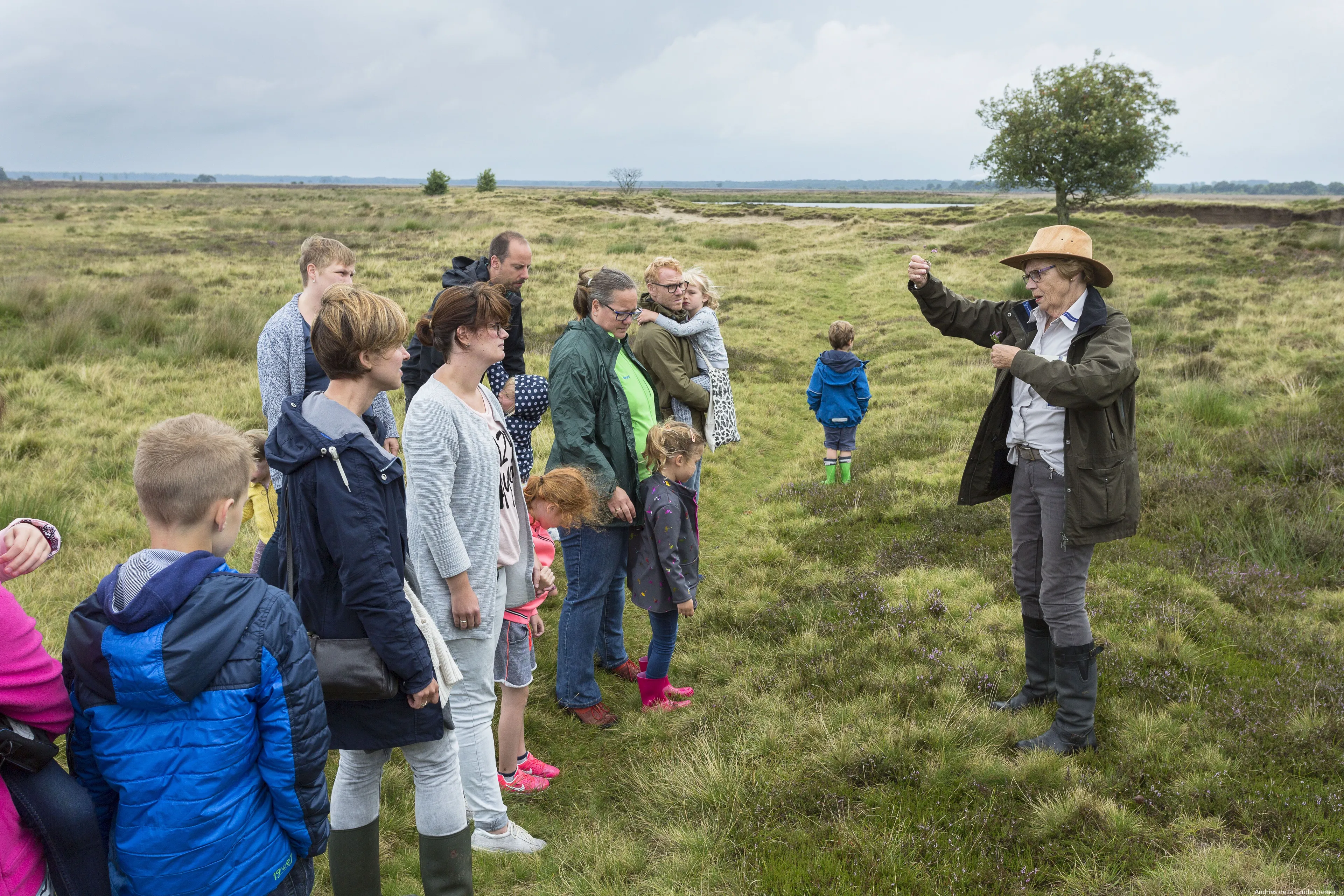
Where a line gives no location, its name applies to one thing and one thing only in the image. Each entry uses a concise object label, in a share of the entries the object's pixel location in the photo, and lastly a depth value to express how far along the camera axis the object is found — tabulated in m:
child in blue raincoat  7.44
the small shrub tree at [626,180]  74.62
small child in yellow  4.04
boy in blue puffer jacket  1.81
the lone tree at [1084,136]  35.97
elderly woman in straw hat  3.42
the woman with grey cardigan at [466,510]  2.83
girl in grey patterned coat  4.03
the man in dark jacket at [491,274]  4.81
